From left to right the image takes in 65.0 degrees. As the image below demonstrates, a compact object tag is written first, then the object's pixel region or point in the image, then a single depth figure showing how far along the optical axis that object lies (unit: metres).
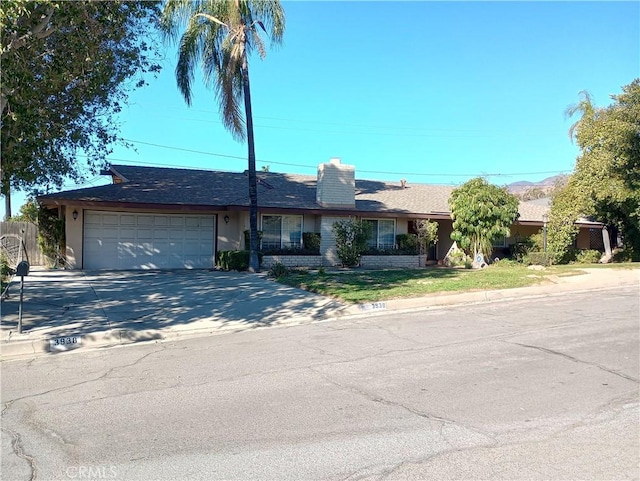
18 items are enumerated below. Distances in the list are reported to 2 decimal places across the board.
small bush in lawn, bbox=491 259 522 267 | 22.03
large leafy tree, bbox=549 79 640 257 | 21.61
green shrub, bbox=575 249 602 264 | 25.22
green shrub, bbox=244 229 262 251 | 20.64
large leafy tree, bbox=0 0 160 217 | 8.09
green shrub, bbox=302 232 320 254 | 21.52
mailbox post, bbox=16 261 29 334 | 8.59
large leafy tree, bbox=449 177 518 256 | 21.42
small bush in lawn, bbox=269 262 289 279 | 17.11
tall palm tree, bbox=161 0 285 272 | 18.06
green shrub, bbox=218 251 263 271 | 19.30
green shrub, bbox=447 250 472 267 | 22.78
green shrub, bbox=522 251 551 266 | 21.81
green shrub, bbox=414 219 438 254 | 22.98
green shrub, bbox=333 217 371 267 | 20.92
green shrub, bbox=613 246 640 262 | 26.03
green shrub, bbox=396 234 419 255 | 23.19
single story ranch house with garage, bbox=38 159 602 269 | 19.33
